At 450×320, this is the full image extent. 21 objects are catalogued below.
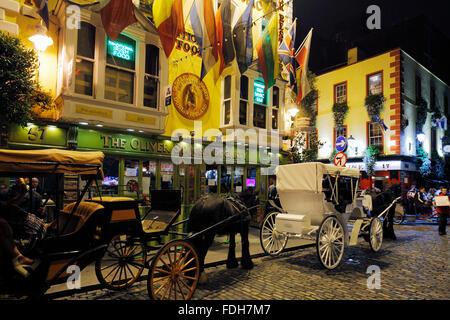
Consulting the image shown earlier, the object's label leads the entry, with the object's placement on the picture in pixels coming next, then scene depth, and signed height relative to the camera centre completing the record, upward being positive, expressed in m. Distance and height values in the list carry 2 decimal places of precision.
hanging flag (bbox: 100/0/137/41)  8.38 +4.65
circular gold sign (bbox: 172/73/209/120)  11.82 +3.40
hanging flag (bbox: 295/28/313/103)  13.24 +4.98
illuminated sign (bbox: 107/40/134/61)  10.18 +4.46
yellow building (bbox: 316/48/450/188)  22.98 +5.91
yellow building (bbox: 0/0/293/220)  8.94 +2.83
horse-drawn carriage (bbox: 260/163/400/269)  7.12 -0.80
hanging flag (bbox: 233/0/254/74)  10.72 +5.14
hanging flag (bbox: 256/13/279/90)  11.58 +4.99
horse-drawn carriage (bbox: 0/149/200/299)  4.09 -1.02
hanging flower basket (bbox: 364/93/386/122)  23.98 +6.25
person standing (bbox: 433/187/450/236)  12.48 -1.50
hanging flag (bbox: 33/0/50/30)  7.79 +4.44
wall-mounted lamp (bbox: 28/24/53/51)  7.59 +3.60
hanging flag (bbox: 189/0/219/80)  10.17 +4.95
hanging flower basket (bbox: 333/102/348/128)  26.55 +6.11
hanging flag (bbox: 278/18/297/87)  12.34 +5.36
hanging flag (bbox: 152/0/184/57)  9.07 +4.92
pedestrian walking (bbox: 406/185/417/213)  20.78 -1.21
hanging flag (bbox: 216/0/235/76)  10.52 +5.16
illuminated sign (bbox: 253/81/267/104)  14.16 +4.16
